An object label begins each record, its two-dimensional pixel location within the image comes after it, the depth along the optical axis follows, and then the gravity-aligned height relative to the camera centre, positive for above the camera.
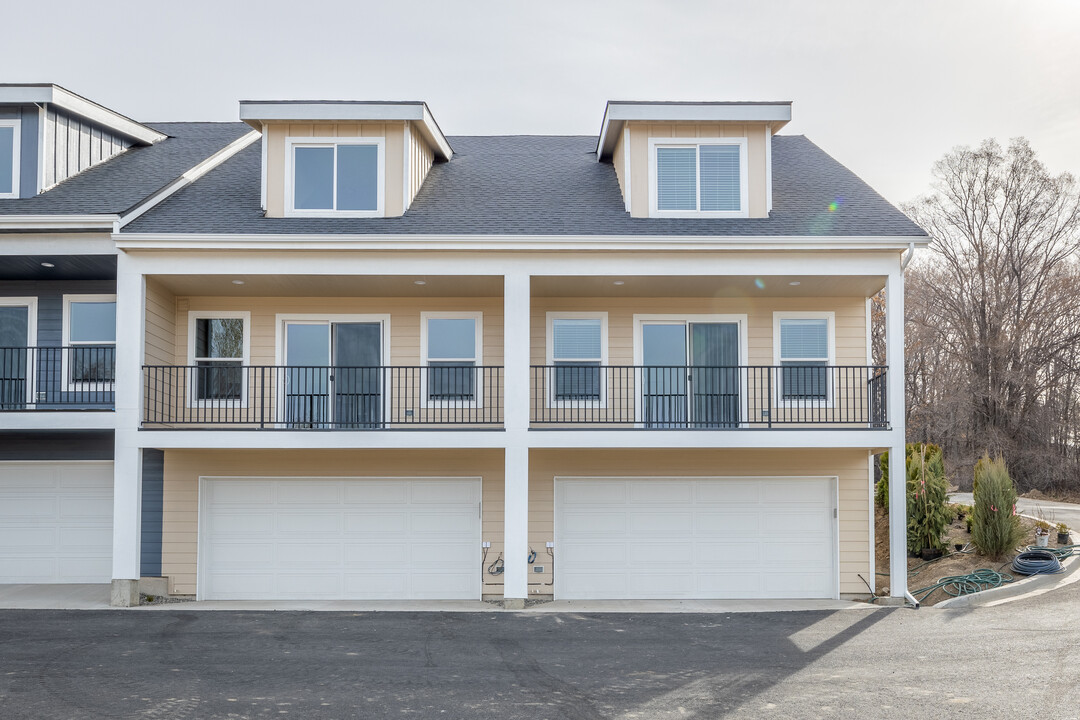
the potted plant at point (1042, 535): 14.99 -1.97
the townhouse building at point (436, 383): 15.03 +0.42
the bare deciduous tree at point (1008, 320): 34.66 +3.45
